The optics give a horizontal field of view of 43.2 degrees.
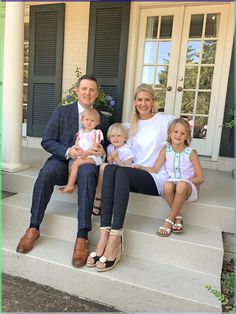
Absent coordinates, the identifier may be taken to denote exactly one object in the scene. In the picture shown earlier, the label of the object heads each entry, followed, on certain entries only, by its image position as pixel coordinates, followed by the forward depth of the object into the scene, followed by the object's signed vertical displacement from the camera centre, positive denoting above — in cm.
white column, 269 +7
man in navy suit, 186 -48
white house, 174 -8
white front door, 339 +55
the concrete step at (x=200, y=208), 209 -72
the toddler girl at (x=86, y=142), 205 -29
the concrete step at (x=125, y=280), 158 -99
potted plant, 361 +0
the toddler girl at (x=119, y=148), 216 -32
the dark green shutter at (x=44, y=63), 399 +46
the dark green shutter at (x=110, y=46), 362 +69
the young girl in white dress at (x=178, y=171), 188 -43
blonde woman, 177 -47
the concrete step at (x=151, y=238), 180 -86
